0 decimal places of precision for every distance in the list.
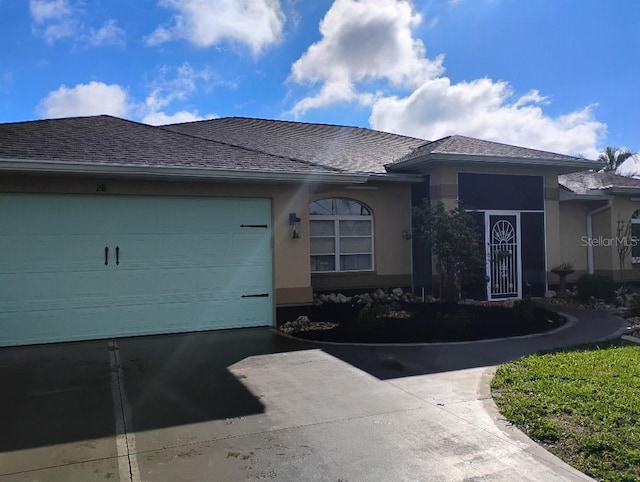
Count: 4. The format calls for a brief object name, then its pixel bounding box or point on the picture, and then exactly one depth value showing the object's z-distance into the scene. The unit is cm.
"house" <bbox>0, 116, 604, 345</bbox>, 784
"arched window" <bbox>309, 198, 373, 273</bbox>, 1216
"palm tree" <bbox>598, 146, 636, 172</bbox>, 2827
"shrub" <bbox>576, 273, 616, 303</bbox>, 1247
